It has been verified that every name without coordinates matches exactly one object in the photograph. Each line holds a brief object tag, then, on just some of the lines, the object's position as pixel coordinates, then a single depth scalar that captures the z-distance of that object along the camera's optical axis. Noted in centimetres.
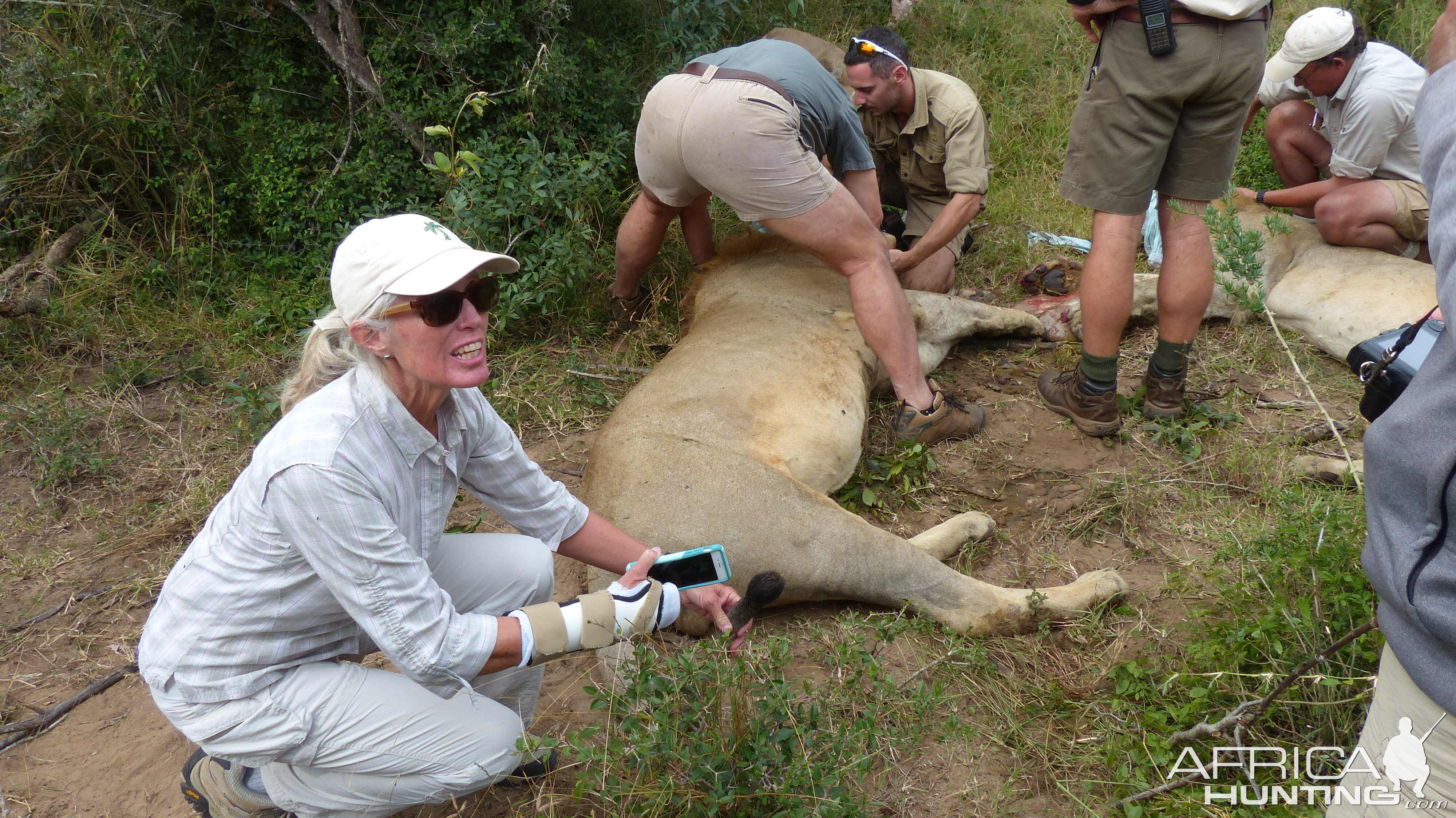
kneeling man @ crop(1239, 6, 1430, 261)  461
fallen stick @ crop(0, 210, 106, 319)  469
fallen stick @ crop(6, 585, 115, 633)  337
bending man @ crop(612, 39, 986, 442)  362
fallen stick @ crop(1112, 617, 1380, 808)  224
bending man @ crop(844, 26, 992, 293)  455
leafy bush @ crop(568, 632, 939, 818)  215
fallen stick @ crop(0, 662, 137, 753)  293
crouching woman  209
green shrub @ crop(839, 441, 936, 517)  366
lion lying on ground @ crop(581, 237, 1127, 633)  305
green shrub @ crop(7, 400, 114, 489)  401
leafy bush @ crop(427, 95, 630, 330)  452
